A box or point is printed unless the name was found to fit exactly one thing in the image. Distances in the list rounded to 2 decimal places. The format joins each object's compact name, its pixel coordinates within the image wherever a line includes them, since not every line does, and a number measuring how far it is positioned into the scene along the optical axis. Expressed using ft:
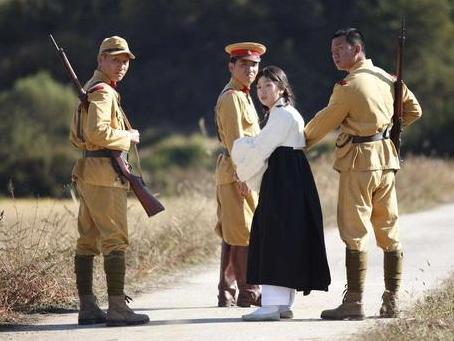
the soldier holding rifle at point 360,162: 64.59
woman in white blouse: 64.49
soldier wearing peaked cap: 70.74
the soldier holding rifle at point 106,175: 64.23
